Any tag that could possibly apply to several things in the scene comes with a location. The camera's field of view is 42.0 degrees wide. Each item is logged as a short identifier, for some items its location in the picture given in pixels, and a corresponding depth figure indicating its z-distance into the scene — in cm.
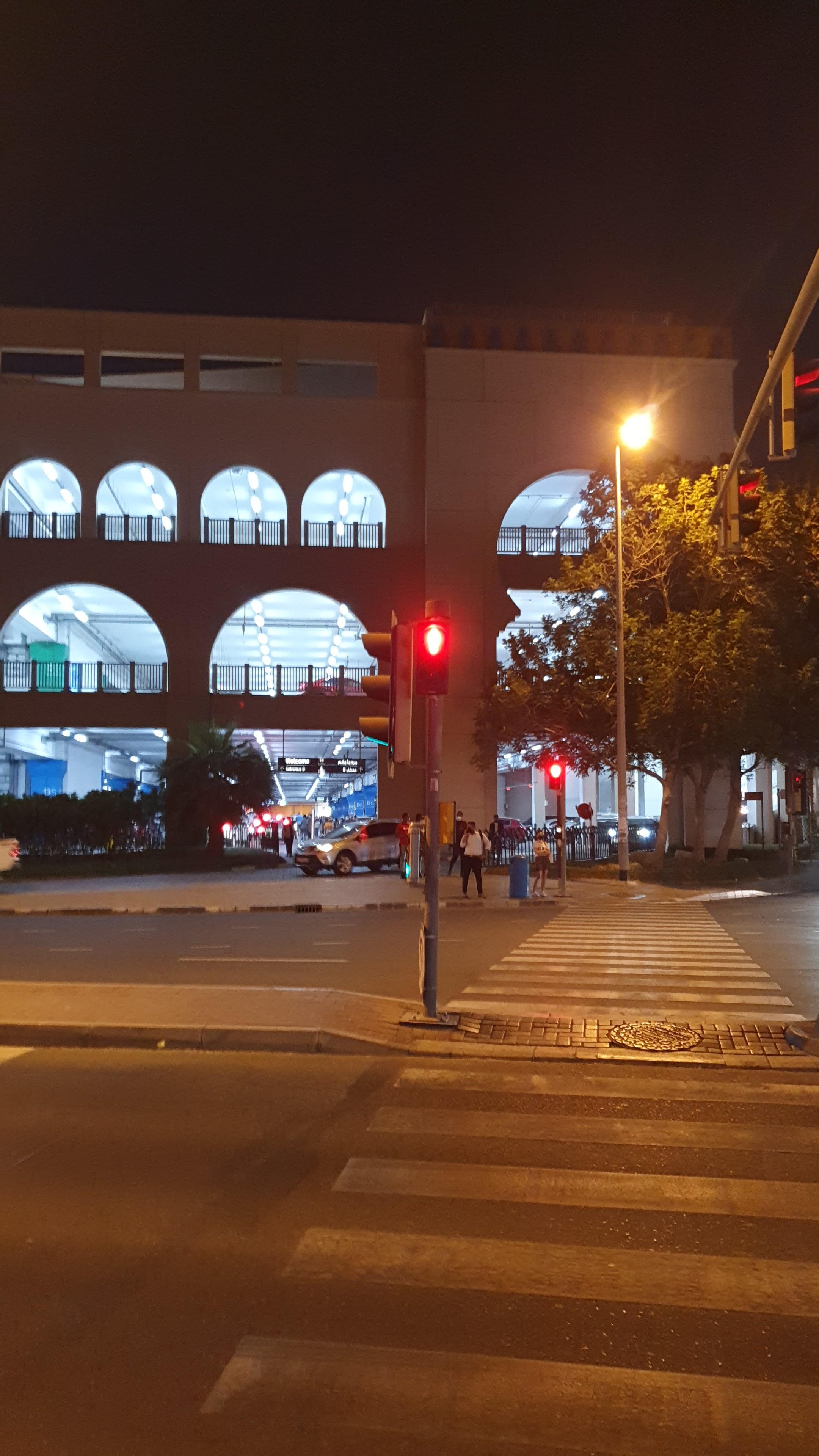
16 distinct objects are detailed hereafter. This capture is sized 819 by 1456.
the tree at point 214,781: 3375
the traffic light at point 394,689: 962
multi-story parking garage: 3766
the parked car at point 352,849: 3269
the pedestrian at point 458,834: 2477
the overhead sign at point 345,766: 3797
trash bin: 2352
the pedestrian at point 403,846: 1388
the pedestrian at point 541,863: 2536
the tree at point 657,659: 2759
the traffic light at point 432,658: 984
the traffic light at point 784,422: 845
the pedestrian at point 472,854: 2330
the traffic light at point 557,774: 2528
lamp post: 2550
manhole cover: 882
